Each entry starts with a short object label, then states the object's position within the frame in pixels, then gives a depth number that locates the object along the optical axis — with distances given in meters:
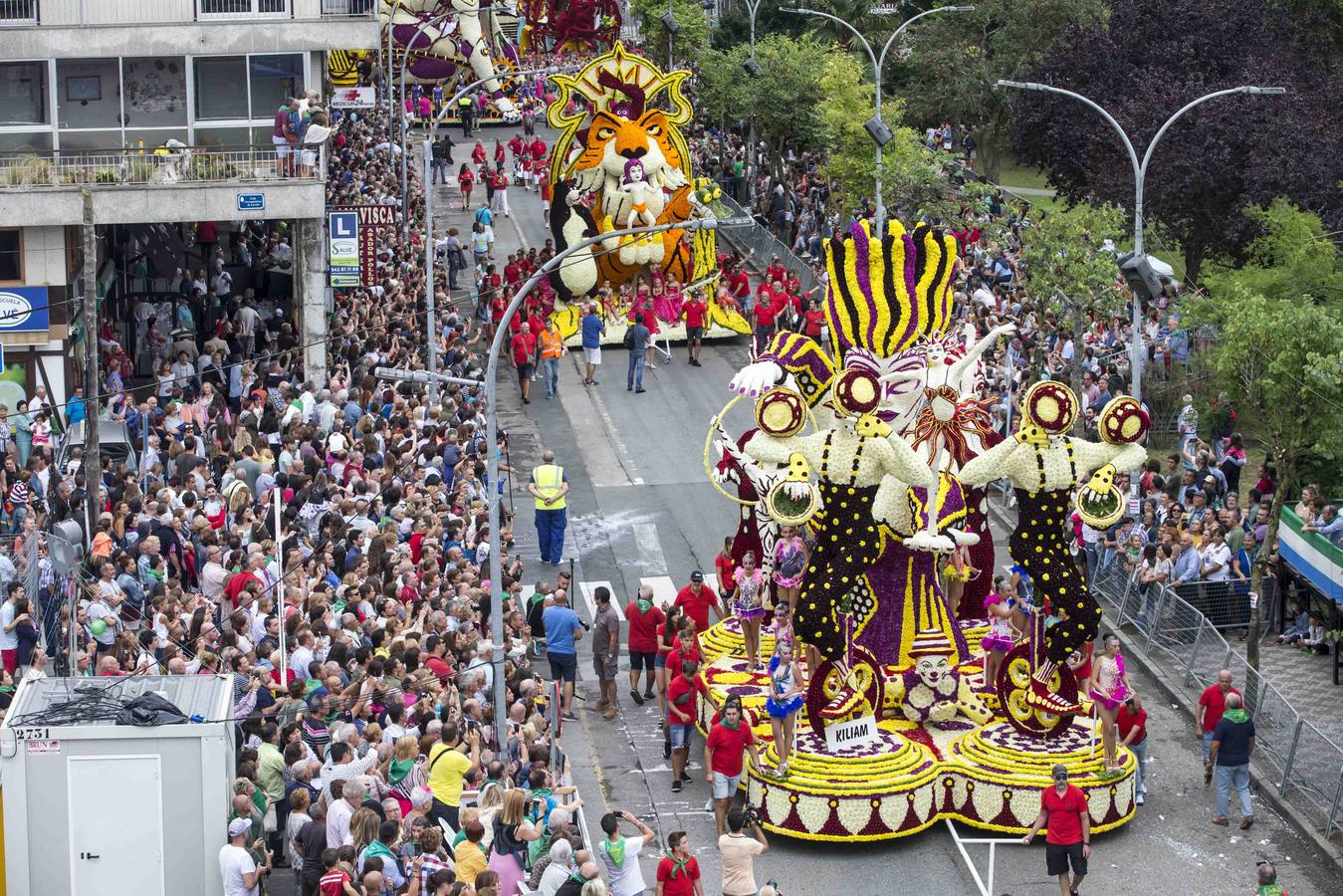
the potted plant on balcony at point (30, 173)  39.03
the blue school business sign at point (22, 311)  38.66
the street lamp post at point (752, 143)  60.33
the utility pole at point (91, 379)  29.64
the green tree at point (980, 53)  64.25
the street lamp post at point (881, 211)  46.58
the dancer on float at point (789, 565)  28.42
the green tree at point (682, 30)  70.62
